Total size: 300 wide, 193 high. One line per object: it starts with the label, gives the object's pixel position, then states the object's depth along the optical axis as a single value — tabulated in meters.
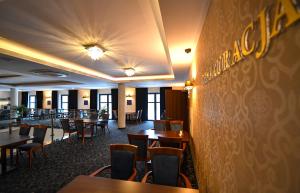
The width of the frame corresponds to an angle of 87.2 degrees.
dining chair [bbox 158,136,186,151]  2.77
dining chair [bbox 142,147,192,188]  1.91
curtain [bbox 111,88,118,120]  12.80
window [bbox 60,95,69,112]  14.64
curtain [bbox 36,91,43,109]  15.13
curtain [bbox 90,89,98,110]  13.35
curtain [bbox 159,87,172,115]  11.90
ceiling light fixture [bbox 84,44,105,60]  3.38
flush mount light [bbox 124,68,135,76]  5.49
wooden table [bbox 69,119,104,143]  5.96
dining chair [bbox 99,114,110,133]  7.60
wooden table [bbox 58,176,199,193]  1.44
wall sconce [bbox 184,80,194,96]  3.78
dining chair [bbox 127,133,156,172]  2.97
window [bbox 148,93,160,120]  12.18
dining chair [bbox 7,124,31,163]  4.27
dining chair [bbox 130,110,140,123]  11.11
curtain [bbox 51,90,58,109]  14.73
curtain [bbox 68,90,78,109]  13.97
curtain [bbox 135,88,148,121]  12.21
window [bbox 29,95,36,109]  15.80
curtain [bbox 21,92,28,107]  15.94
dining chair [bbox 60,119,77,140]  6.25
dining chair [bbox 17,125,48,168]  3.76
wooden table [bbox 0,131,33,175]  3.16
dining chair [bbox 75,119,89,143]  5.95
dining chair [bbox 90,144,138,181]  2.14
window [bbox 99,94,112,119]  13.27
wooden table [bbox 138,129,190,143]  3.44
